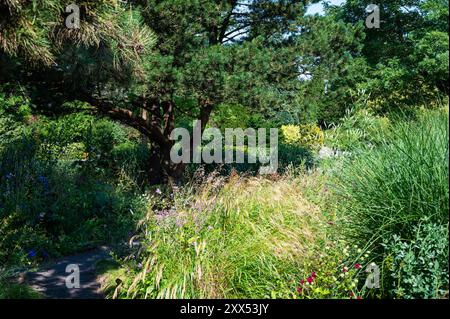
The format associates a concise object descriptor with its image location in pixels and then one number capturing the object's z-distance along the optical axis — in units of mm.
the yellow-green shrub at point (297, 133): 15956
